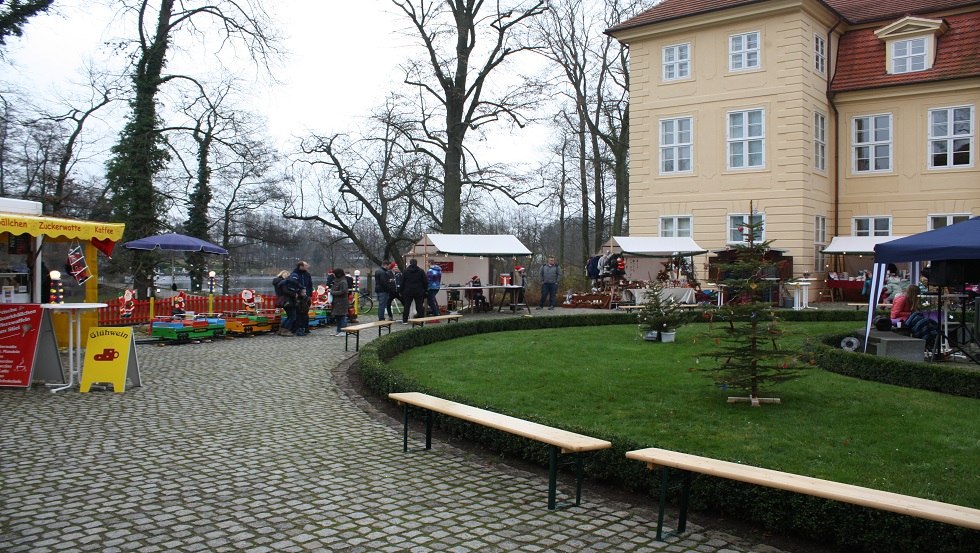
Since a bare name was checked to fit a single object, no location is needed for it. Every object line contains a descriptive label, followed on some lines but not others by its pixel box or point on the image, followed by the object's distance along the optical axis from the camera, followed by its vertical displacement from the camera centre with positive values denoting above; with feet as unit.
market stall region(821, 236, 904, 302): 85.66 +1.69
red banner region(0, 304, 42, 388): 34.91 -2.80
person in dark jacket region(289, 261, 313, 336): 60.85 -1.19
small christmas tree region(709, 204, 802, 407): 28.78 -1.83
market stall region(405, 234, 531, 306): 76.07 +2.79
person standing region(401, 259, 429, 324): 64.08 -0.20
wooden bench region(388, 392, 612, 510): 18.79 -3.97
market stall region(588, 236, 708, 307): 82.64 +1.81
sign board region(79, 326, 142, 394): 34.42 -3.46
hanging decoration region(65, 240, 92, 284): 48.14 +1.02
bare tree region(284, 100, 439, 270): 106.73 +12.17
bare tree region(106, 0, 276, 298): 85.10 +15.36
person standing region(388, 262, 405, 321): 68.90 -0.85
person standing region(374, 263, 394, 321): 67.05 -0.49
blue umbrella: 64.34 +3.12
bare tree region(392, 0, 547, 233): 105.29 +26.44
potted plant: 50.78 -2.32
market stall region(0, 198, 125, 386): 35.12 +0.21
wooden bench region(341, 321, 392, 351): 49.89 -3.03
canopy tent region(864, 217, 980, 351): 36.24 +1.88
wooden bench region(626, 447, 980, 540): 13.69 -4.05
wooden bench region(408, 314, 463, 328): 56.95 -2.84
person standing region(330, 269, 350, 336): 61.26 -1.31
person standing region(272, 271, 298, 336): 60.39 -1.43
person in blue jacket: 69.92 -0.31
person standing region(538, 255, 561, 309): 86.58 +0.36
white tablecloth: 78.23 -1.14
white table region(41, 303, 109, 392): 34.73 -2.05
